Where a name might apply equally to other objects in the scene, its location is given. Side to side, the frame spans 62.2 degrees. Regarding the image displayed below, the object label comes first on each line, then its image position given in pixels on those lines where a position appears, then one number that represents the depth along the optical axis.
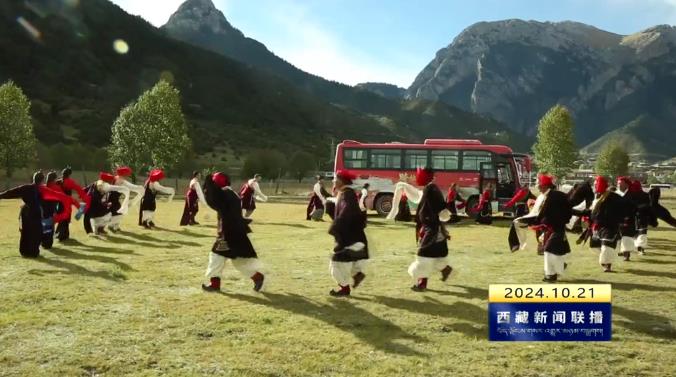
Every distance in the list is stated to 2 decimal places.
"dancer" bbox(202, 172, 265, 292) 8.31
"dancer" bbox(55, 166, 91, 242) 14.07
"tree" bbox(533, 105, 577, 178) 60.88
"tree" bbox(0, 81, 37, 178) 48.81
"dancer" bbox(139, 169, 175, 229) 18.23
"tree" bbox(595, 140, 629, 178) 100.79
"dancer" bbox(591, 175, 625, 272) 10.69
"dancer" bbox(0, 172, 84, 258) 11.34
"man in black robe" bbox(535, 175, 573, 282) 9.29
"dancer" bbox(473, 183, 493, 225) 22.20
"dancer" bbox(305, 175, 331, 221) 23.02
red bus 24.64
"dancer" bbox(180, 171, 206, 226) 18.95
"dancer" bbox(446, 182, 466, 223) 18.42
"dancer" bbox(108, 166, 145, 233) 14.75
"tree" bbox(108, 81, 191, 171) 52.25
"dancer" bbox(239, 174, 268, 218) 21.09
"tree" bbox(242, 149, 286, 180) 72.25
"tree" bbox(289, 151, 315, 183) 80.38
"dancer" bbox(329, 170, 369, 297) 8.21
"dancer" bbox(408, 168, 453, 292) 8.68
